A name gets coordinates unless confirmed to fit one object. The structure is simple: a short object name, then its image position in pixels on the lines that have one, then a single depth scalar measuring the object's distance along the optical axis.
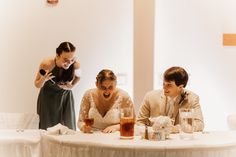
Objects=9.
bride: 3.67
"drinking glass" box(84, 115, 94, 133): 3.15
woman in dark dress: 4.58
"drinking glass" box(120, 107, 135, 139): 2.94
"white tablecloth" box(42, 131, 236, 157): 2.78
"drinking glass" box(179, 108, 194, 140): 2.97
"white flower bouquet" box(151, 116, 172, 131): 2.92
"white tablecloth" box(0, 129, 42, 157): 3.28
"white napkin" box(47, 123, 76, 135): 3.11
